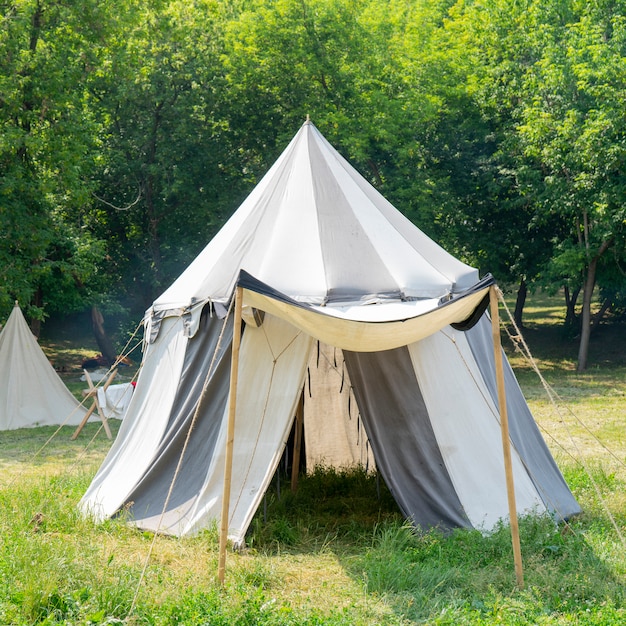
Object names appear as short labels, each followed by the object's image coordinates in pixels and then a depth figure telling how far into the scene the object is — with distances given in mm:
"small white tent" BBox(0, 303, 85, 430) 11078
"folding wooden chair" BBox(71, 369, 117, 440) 9102
